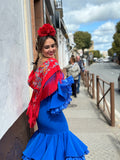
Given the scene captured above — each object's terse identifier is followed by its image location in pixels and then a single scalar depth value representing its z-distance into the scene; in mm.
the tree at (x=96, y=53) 121725
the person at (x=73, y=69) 8086
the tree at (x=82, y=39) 56909
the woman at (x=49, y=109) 1994
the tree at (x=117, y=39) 35100
